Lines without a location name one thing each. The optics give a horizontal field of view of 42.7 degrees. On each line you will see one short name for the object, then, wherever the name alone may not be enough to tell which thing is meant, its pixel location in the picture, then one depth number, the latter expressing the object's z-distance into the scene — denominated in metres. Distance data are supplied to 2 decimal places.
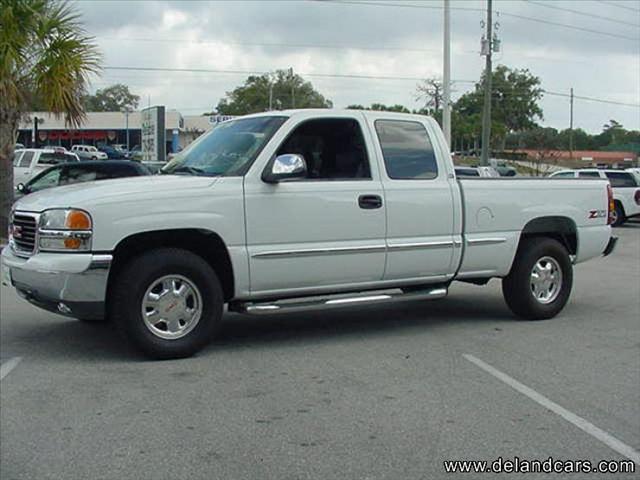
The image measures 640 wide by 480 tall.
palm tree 14.88
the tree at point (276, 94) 82.62
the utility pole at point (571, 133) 82.54
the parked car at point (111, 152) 57.81
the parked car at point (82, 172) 14.72
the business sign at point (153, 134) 27.52
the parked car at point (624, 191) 23.86
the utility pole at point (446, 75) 28.33
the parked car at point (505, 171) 37.75
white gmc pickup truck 6.47
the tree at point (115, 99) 115.46
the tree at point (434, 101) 58.81
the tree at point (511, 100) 89.31
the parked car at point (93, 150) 53.48
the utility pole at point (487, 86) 35.50
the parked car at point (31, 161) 27.00
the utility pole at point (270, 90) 69.97
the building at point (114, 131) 73.50
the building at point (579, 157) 65.81
